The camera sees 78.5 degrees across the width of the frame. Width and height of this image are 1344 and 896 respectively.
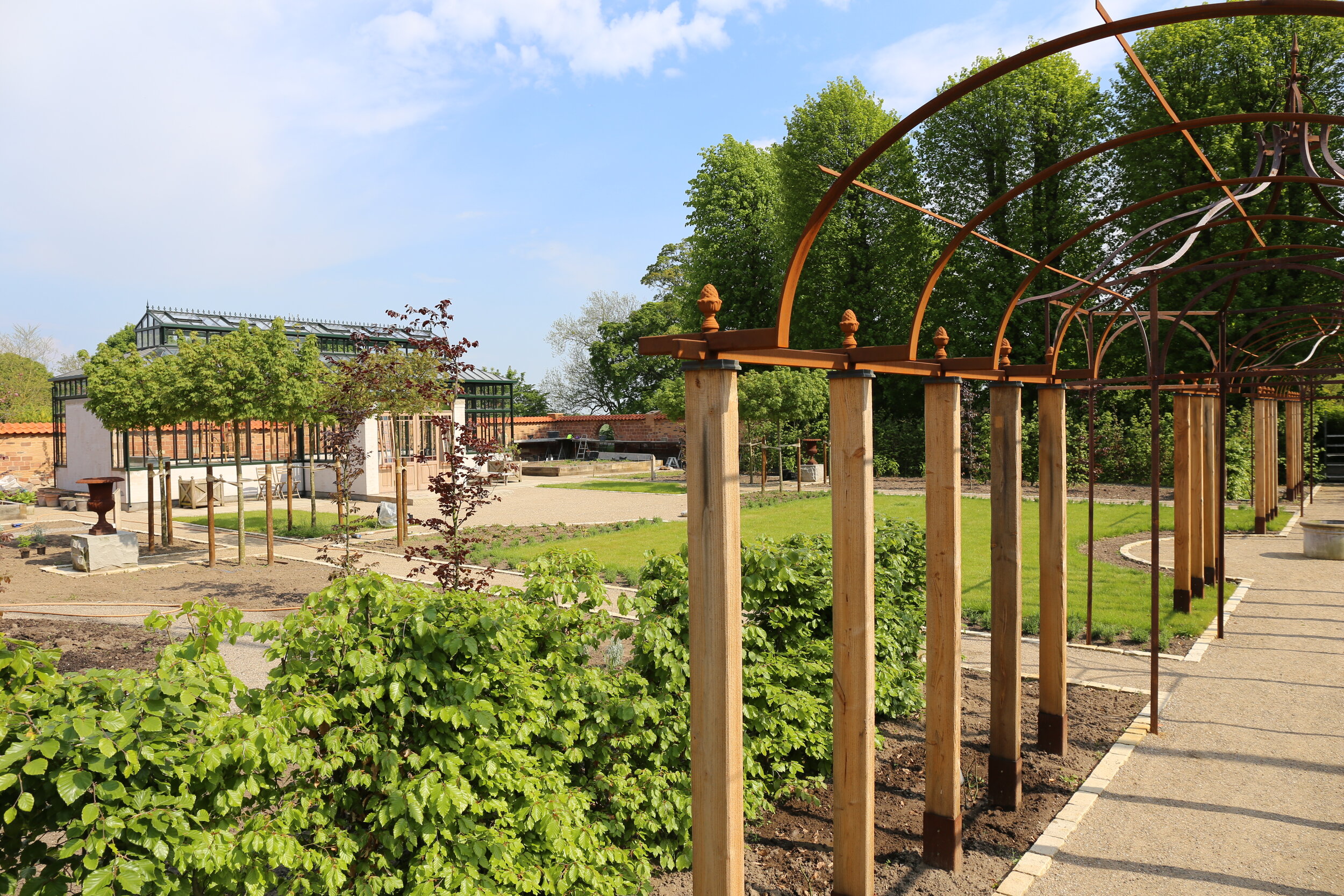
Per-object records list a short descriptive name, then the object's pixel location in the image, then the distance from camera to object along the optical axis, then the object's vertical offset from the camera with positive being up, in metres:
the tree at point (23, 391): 33.09 +1.96
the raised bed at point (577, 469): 30.08 -1.44
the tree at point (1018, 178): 24.31 +7.65
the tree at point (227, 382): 12.17 +0.77
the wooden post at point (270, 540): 11.76 -1.57
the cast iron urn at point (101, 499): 12.30 -0.98
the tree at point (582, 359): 51.88 +4.51
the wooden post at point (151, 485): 13.17 -0.82
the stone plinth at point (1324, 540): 11.58 -1.68
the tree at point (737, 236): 31.50 +7.52
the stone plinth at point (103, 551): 11.50 -1.66
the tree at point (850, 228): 27.33 +6.74
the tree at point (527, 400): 49.88 +1.83
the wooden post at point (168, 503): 12.69 -1.12
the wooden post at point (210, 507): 11.93 -1.08
